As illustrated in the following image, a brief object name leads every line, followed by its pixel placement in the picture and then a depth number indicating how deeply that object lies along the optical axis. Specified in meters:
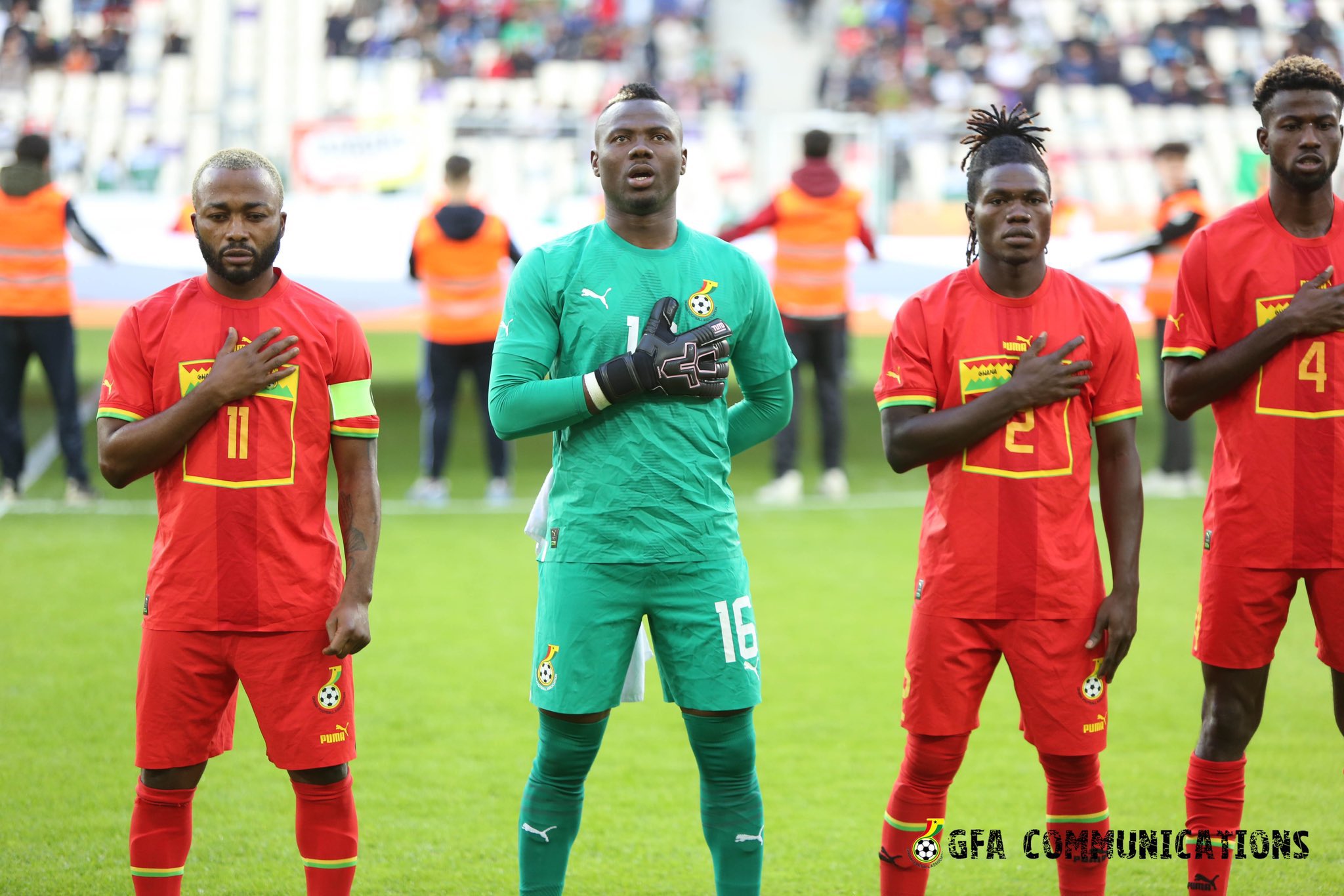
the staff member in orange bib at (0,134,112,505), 18.45
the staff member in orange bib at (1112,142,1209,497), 19.25
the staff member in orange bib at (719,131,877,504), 19.94
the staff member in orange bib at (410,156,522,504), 19.28
